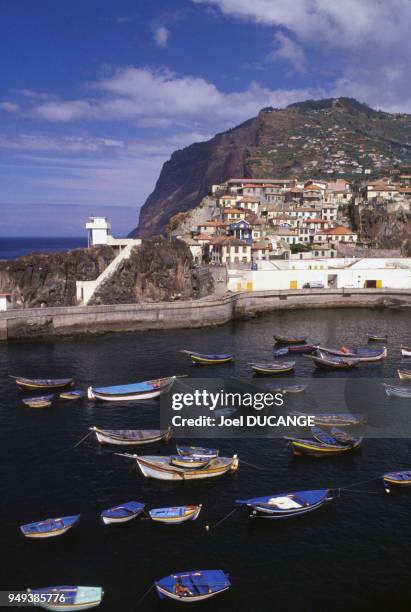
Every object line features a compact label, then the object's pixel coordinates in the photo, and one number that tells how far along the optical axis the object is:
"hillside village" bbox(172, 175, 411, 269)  106.88
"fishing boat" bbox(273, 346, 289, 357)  64.19
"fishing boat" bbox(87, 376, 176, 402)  49.25
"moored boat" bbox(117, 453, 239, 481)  34.81
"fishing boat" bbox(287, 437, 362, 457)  37.91
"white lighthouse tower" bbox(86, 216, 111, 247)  94.41
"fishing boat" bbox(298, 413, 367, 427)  42.53
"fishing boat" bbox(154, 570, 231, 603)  23.84
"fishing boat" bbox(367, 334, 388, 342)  70.88
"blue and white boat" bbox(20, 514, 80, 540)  28.24
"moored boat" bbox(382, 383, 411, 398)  49.40
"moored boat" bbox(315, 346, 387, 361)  61.62
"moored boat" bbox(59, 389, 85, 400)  49.81
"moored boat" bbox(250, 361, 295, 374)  56.28
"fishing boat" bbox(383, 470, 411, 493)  33.34
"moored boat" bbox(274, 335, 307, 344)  68.88
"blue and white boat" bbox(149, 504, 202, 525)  29.67
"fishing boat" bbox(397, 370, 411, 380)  54.59
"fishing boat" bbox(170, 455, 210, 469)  35.12
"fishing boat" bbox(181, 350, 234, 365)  61.03
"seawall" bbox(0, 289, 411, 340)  74.50
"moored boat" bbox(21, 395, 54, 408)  47.91
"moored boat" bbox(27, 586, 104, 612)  23.42
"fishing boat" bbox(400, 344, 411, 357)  62.94
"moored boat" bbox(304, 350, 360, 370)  59.25
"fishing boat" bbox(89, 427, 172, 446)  39.84
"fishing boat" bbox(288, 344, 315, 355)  65.56
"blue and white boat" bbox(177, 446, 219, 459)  36.16
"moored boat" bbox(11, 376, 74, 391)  52.22
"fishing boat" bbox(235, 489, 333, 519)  30.19
